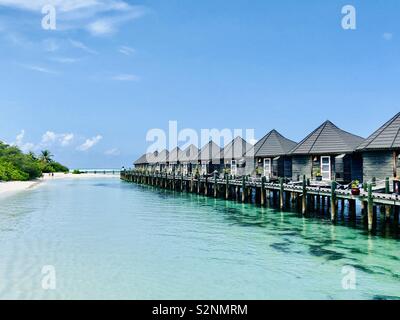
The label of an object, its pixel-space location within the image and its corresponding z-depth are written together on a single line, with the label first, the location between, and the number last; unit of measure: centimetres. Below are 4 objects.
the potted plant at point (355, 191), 1834
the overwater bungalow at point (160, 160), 6209
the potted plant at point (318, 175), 2531
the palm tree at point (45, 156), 11429
